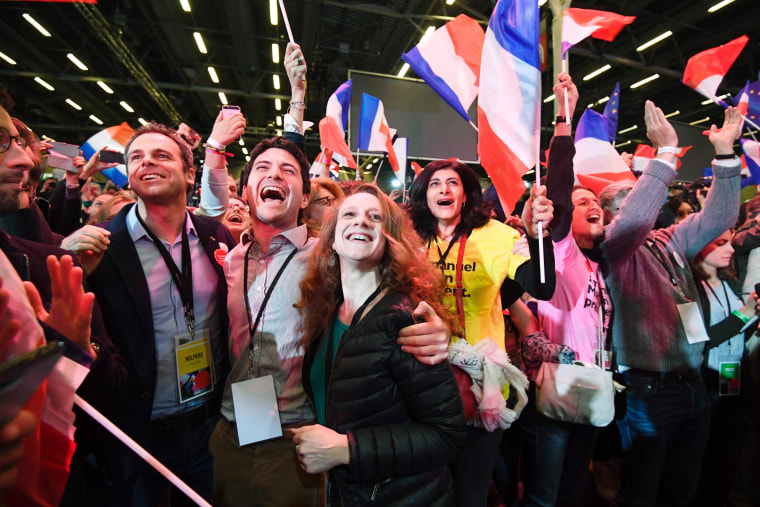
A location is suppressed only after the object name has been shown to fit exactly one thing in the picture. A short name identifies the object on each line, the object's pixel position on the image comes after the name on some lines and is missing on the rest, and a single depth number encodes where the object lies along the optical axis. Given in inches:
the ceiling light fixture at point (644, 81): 400.2
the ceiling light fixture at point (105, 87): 434.3
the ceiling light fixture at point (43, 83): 418.4
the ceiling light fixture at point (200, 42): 326.2
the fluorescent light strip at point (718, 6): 257.6
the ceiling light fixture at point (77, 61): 359.9
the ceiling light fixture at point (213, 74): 393.0
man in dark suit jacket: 56.4
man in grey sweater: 76.9
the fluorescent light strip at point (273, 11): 258.7
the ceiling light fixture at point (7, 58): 347.7
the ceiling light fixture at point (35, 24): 291.7
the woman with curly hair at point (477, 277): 59.1
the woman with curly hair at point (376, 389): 43.6
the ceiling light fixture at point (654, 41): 302.1
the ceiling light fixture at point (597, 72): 369.9
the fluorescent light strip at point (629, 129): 551.8
